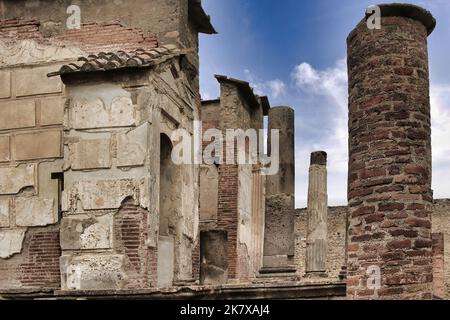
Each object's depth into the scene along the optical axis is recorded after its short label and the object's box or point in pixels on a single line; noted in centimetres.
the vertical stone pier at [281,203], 1034
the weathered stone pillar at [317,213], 1455
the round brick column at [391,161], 567
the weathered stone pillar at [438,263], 1815
